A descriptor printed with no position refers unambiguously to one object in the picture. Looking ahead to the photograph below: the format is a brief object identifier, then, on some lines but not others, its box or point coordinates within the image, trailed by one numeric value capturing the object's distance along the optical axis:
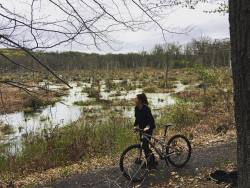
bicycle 4.87
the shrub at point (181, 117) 9.67
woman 4.92
